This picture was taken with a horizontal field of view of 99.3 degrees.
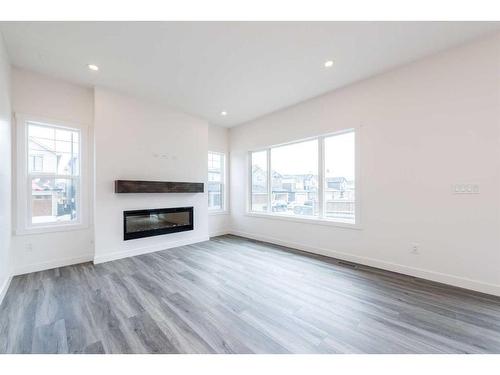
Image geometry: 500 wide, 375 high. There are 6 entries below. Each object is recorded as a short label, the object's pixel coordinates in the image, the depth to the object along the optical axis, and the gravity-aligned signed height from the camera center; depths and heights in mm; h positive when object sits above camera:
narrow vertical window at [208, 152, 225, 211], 5633 +159
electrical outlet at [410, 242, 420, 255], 2908 -856
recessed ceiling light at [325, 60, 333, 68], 2885 +1701
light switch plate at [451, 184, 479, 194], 2512 -28
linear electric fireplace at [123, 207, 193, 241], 3879 -690
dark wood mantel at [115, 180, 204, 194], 3678 +3
